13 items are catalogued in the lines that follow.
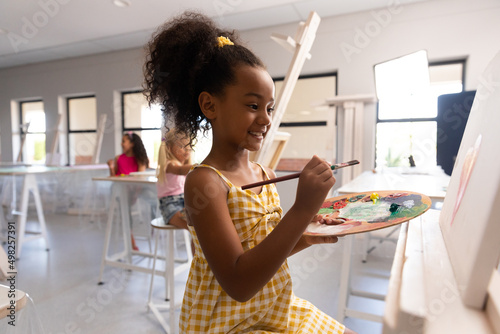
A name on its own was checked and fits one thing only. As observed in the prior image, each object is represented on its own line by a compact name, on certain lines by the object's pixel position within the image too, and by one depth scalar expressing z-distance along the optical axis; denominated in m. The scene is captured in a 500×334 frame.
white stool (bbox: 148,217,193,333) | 1.75
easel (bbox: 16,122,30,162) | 5.50
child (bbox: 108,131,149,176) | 3.52
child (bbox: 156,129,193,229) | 2.02
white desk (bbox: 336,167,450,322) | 1.42
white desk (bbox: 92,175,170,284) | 2.39
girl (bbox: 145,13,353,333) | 0.57
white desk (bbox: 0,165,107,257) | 3.07
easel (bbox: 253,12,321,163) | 1.51
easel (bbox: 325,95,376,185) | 3.26
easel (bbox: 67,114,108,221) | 4.83
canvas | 0.34
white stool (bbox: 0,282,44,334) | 0.55
